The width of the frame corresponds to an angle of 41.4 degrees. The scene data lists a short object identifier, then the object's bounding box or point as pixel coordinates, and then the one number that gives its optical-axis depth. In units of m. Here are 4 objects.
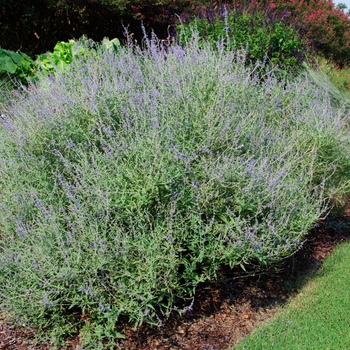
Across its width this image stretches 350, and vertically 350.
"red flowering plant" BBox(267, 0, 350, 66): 11.21
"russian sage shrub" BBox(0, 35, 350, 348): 2.80
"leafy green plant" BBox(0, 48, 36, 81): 6.11
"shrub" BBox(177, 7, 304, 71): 6.04
